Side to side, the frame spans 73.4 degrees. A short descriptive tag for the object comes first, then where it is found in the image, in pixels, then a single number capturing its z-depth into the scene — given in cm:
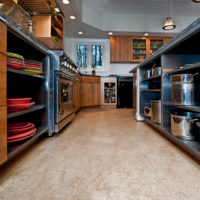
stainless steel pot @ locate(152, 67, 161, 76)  166
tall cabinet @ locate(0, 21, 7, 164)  74
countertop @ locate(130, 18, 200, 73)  90
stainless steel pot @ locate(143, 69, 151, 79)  201
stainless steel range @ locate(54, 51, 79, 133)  155
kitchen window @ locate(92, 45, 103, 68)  491
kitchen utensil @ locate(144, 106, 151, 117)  212
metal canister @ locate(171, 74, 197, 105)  118
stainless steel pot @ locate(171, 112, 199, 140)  115
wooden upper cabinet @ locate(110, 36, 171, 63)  459
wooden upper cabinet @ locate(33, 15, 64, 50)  174
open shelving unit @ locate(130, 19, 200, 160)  101
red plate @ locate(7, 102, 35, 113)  99
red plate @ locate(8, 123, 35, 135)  106
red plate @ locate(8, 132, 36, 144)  101
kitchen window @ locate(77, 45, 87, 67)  491
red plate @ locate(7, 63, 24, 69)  93
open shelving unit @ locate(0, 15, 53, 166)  142
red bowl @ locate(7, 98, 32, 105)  98
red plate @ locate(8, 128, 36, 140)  100
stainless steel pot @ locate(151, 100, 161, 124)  170
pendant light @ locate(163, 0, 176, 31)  339
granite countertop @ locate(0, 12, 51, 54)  76
